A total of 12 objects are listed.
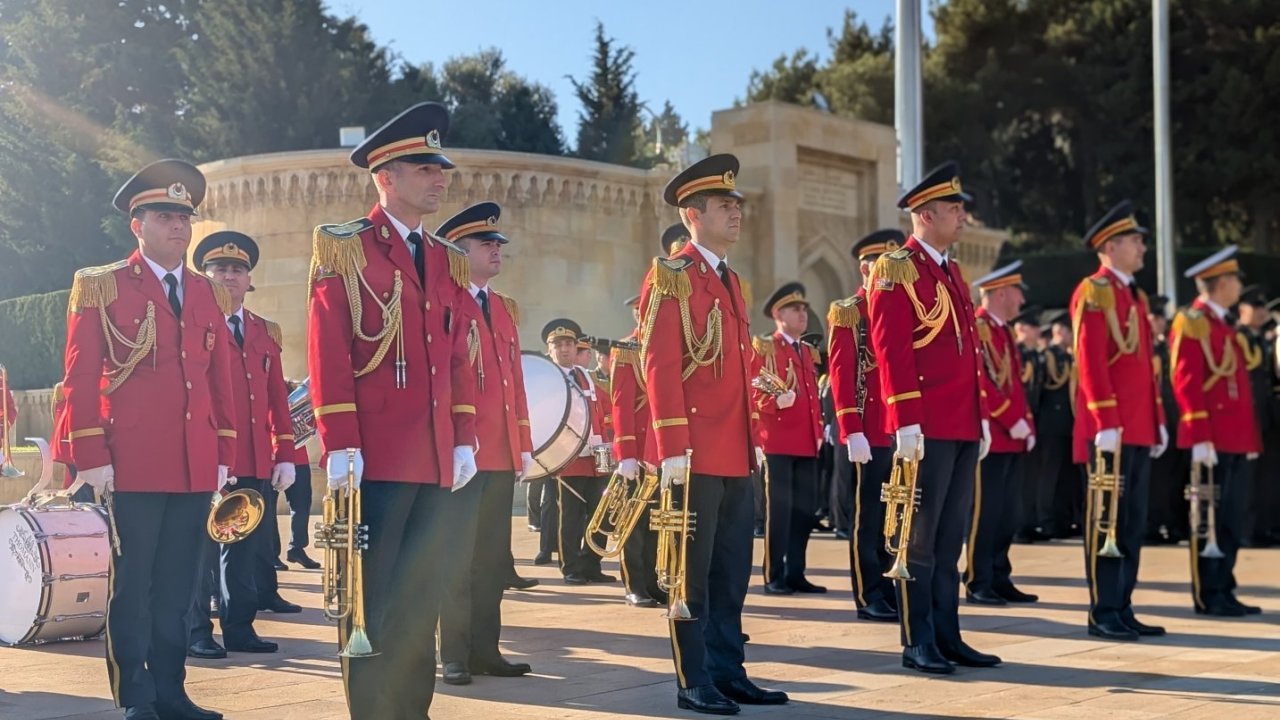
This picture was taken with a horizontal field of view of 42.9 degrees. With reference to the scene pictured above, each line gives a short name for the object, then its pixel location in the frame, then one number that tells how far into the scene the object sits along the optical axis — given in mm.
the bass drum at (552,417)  9938
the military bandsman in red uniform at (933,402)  7539
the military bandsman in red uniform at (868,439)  9570
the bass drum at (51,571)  8336
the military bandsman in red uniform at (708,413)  6691
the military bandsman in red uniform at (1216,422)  9891
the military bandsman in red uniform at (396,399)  5367
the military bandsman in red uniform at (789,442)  10898
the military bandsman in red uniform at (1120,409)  8734
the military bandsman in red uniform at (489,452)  7320
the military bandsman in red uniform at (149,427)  6410
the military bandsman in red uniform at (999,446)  10555
